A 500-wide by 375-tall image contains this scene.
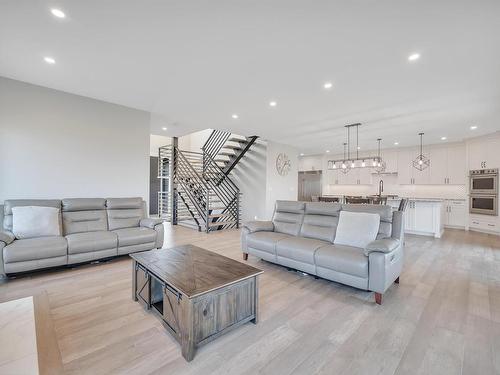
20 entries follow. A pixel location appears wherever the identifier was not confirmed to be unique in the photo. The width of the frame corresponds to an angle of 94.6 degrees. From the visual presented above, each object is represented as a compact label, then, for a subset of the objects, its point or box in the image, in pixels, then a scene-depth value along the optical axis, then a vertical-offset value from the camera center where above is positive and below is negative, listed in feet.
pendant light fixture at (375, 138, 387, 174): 17.99 +2.26
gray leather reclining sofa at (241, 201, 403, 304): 7.86 -2.32
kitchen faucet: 26.72 +0.58
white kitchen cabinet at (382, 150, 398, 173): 26.66 +3.42
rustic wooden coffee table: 5.32 -2.74
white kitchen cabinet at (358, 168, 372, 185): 28.50 +1.72
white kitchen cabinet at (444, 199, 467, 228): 22.36 -2.25
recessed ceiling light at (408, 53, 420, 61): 8.43 +4.97
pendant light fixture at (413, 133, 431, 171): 24.31 +3.06
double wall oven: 19.72 -0.03
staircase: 21.19 +0.19
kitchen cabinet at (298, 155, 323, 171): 32.32 +3.84
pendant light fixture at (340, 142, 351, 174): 18.86 +2.06
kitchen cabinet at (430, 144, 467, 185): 22.85 +2.60
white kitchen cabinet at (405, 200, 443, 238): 18.10 -2.23
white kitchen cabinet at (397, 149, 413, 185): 25.82 +2.61
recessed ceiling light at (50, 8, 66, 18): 6.68 +5.14
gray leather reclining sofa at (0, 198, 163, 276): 9.06 -2.23
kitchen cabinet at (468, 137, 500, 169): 19.74 +3.34
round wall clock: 23.77 +2.68
